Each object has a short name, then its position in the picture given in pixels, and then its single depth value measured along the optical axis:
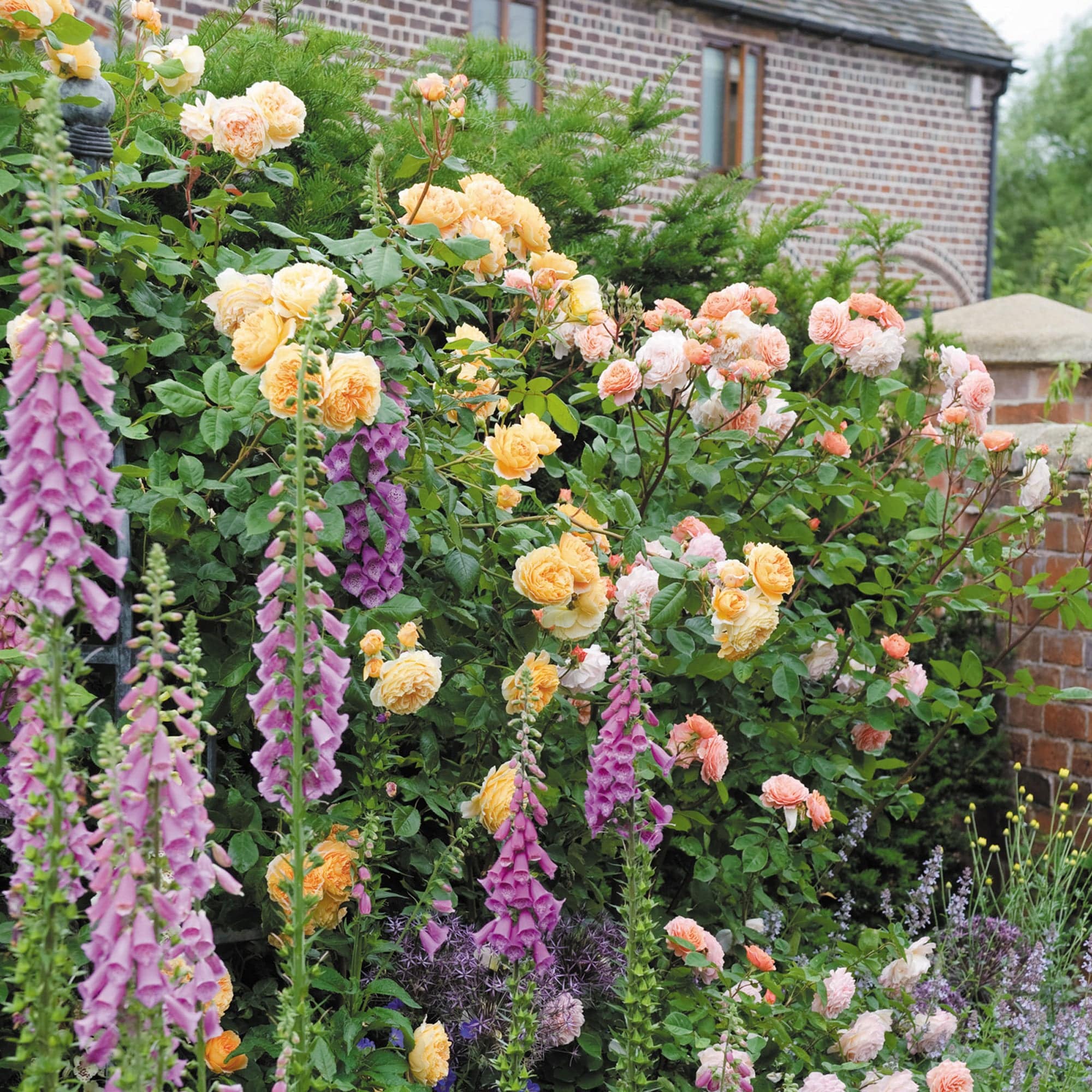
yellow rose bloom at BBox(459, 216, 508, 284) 2.45
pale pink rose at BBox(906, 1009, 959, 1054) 2.73
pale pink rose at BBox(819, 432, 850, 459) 2.99
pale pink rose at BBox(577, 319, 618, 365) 2.90
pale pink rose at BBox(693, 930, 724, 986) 2.49
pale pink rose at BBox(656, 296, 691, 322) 2.88
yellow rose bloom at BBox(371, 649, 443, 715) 1.91
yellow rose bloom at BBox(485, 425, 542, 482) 2.30
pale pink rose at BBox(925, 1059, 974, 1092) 2.45
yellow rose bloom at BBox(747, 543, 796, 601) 2.41
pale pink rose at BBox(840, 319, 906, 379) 2.96
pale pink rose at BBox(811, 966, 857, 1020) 2.54
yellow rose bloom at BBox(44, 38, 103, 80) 2.22
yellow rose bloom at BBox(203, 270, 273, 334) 2.09
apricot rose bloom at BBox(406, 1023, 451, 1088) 2.03
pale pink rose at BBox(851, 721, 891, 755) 3.20
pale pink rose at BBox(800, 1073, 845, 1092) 2.32
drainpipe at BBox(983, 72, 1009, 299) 13.06
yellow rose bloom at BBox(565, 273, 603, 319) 2.77
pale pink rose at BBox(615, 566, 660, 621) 2.44
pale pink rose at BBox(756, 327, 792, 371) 2.81
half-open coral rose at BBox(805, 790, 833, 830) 2.67
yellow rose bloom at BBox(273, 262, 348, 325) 1.95
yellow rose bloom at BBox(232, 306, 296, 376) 1.95
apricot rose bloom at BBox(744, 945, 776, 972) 2.38
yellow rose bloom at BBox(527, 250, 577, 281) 2.77
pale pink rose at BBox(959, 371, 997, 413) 3.09
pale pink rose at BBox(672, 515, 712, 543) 2.74
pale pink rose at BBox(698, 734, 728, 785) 2.60
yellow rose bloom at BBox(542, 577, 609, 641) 2.26
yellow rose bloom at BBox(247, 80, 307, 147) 2.38
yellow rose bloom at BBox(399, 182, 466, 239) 2.32
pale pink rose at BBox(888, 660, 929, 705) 3.12
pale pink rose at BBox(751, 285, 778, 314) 2.91
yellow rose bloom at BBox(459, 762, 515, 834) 2.07
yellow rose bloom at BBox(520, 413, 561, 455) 2.36
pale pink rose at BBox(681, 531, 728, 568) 2.60
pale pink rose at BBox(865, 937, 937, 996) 2.82
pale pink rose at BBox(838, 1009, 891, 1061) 2.51
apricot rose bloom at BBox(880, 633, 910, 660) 3.05
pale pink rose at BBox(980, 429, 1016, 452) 3.22
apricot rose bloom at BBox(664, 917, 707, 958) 2.45
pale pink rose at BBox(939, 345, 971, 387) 3.22
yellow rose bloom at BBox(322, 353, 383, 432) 1.83
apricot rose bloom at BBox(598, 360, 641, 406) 2.68
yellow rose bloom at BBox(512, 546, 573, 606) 2.13
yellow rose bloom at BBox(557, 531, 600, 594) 2.17
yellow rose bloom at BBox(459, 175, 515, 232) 2.54
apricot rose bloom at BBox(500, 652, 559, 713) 2.10
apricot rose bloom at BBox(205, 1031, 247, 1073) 1.79
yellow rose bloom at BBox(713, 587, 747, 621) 2.37
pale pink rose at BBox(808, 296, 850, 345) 2.97
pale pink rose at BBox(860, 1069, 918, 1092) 2.43
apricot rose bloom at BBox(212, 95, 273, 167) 2.33
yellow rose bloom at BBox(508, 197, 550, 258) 2.72
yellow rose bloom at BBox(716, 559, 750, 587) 2.41
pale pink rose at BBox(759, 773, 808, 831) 2.67
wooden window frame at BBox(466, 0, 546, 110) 9.27
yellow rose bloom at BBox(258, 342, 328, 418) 1.84
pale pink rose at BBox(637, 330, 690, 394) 2.67
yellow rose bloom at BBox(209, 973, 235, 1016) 1.73
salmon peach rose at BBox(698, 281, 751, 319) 2.88
